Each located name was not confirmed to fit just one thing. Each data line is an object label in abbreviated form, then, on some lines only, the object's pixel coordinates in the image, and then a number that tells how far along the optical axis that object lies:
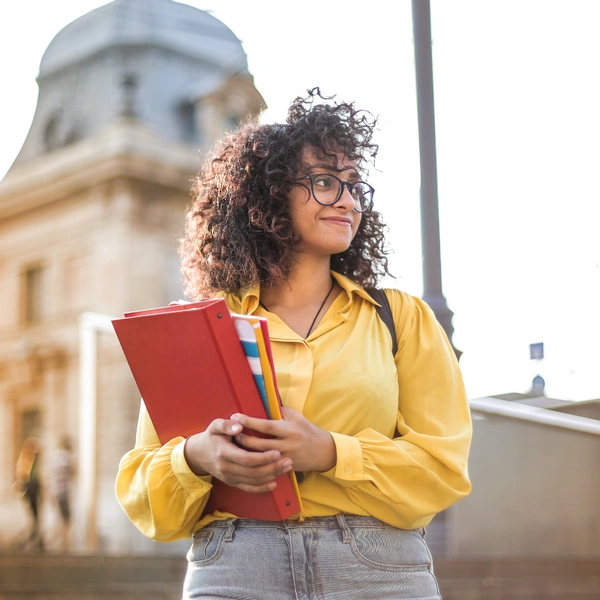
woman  1.99
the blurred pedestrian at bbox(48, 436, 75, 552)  12.69
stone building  15.80
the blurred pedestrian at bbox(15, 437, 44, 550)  12.67
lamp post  5.16
